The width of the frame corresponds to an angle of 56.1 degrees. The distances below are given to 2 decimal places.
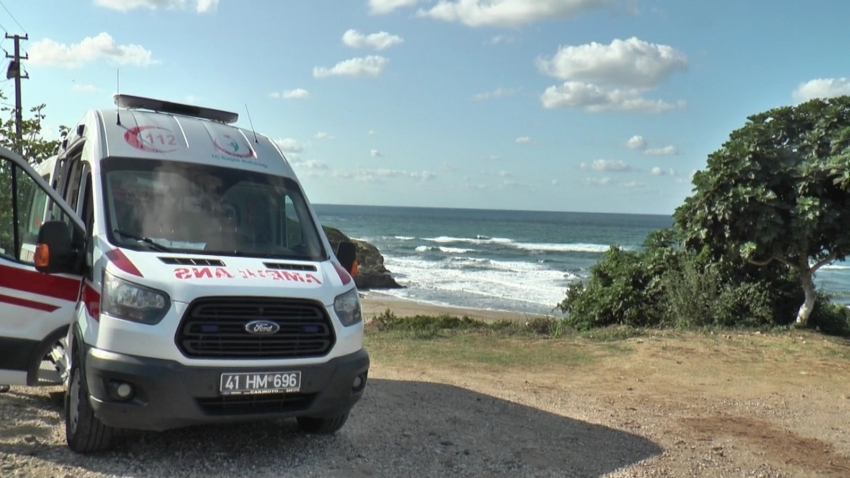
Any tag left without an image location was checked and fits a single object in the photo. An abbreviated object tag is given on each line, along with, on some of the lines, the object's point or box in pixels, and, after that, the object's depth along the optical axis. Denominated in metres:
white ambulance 5.01
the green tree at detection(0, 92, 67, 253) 15.04
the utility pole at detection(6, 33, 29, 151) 23.75
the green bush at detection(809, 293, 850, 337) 13.27
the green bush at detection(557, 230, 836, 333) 13.75
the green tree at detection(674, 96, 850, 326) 12.17
